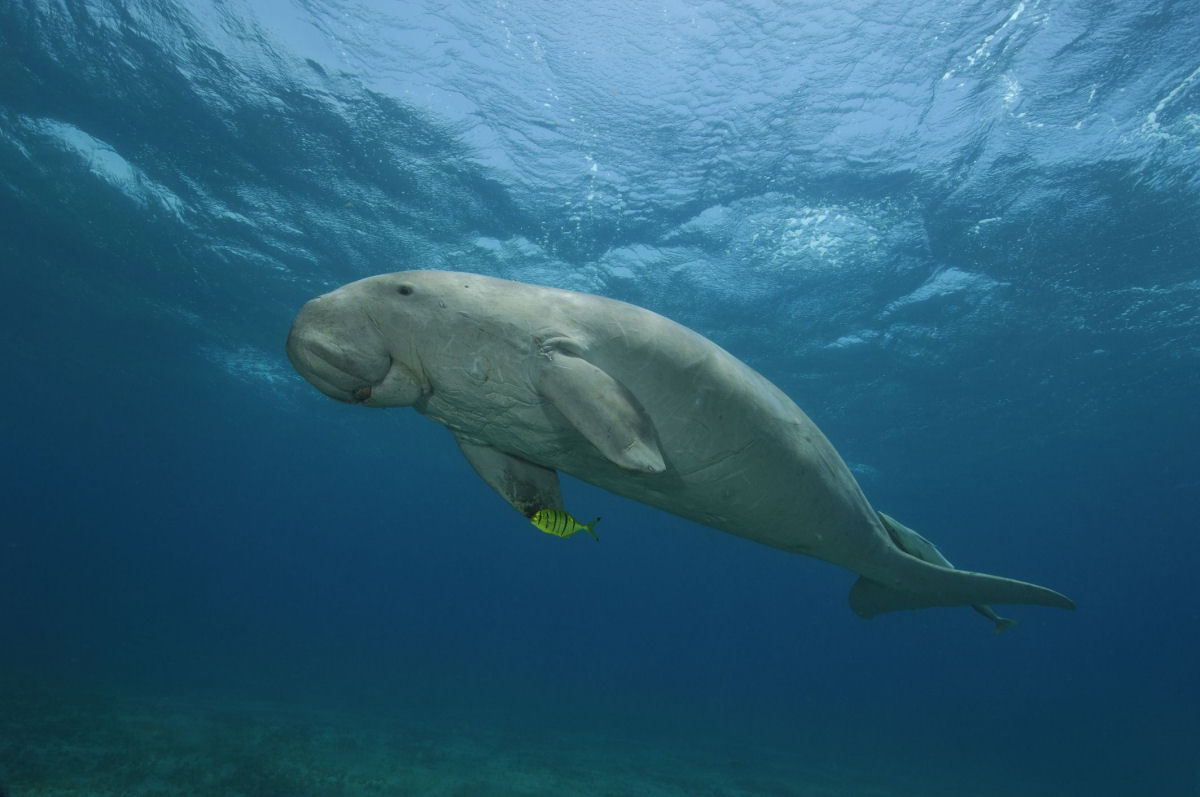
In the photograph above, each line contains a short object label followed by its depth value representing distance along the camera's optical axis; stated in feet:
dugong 7.27
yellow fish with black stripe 9.93
